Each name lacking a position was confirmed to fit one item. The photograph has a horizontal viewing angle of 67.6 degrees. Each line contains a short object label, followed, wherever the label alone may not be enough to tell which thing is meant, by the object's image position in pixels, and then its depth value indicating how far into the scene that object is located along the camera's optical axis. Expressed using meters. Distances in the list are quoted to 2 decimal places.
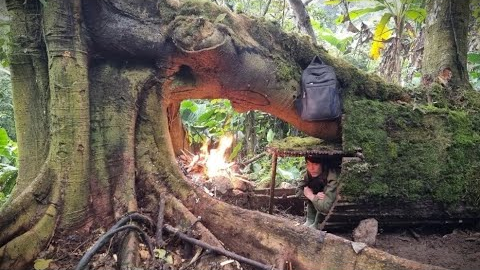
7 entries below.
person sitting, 4.91
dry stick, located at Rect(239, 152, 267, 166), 8.13
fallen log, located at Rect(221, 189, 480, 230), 4.69
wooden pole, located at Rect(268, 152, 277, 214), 5.36
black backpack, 4.88
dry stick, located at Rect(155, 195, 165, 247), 3.66
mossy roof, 4.96
